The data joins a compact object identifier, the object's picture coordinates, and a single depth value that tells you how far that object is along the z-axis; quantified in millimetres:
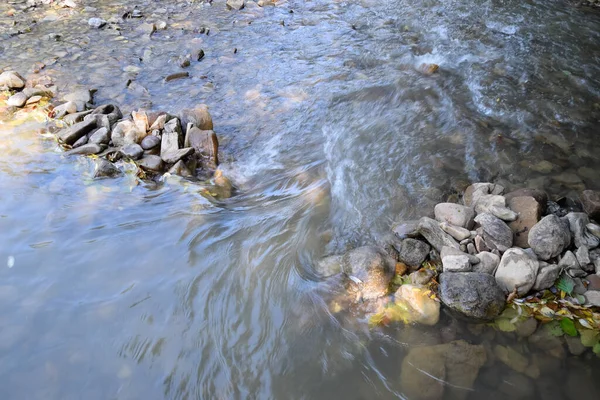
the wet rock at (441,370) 2807
